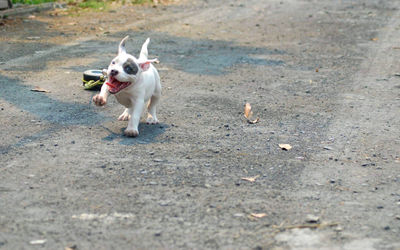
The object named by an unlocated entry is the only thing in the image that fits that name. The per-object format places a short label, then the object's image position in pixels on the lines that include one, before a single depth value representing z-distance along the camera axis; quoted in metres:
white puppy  4.95
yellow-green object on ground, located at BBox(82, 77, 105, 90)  6.41
